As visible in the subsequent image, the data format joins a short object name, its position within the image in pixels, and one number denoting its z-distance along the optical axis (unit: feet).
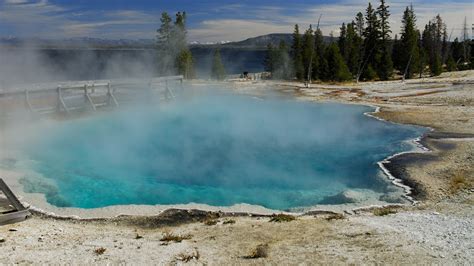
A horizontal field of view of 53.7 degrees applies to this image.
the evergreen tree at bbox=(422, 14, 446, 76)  164.25
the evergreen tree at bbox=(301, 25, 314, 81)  169.48
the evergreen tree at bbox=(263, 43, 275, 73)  187.42
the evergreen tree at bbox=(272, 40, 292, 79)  183.62
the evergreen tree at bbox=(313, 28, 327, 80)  158.52
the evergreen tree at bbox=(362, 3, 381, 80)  162.71
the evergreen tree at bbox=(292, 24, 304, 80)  172.45
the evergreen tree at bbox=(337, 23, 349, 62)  178.99
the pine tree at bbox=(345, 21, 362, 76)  169.99
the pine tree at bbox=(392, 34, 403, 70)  173.17
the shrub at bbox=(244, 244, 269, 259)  21.28
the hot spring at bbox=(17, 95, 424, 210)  35.83
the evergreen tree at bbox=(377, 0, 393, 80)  159.84
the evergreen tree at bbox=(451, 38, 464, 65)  240.38
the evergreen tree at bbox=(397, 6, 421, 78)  161.79
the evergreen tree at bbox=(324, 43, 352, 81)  151.12
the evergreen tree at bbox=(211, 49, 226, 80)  159.63
